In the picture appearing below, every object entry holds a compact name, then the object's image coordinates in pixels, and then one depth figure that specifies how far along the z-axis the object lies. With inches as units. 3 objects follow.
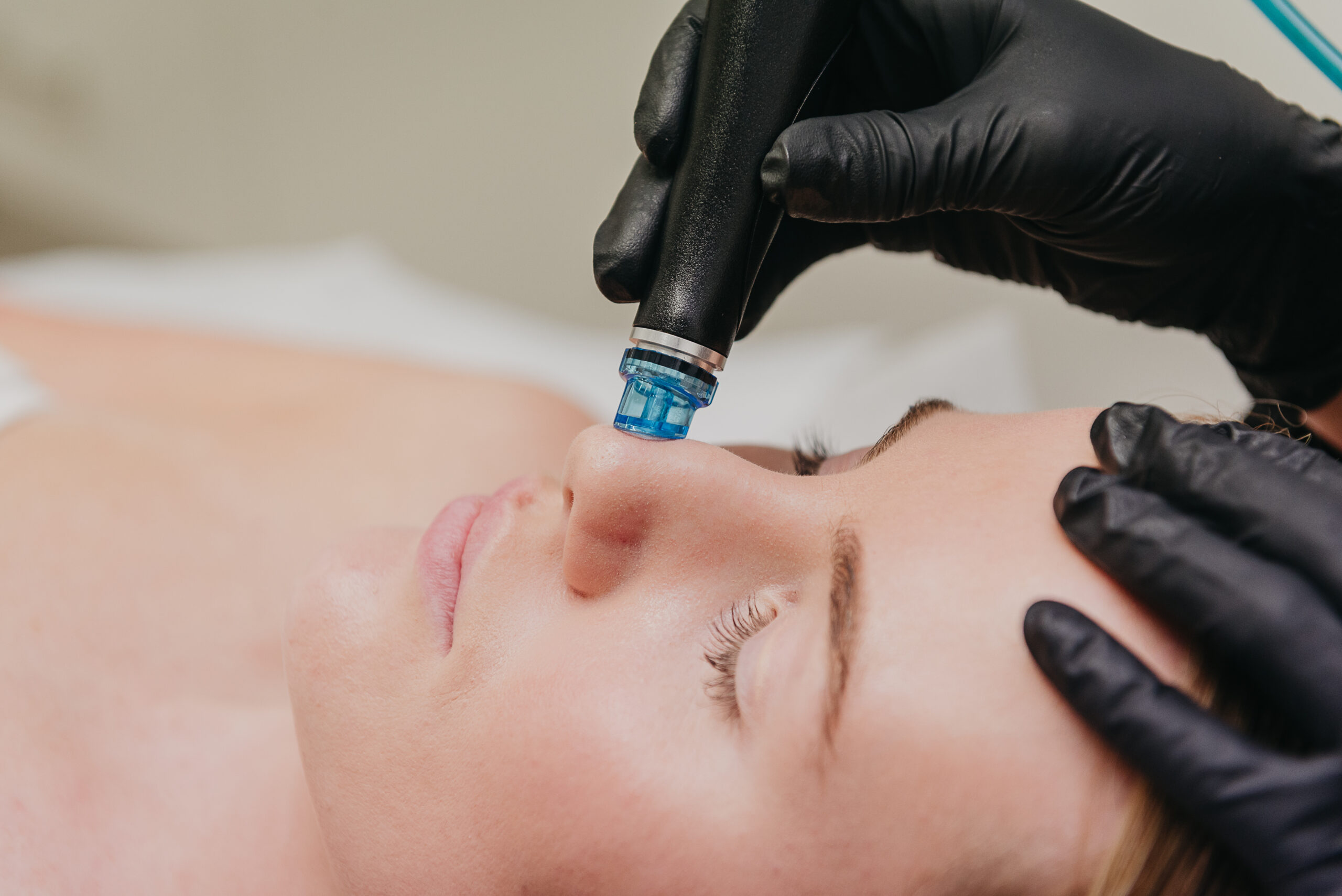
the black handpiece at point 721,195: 14.4
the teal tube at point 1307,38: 15.4
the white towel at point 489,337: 23.1
